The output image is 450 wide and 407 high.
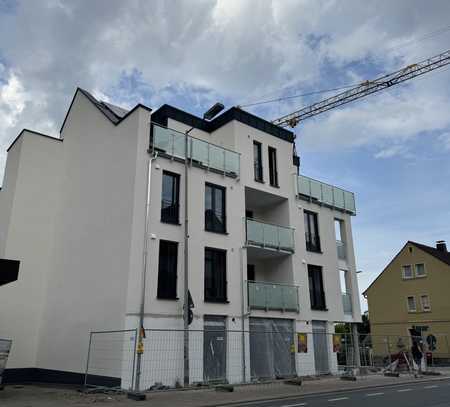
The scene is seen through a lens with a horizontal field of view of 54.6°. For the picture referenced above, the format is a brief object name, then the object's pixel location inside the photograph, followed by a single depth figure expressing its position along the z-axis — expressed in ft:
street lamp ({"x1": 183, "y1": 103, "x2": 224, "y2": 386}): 48.52
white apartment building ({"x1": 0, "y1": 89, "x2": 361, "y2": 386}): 52.01
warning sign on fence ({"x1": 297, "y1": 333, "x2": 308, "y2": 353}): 58.65
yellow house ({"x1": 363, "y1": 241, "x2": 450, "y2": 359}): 115.14
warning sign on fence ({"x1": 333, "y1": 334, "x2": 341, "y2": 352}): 61.36
